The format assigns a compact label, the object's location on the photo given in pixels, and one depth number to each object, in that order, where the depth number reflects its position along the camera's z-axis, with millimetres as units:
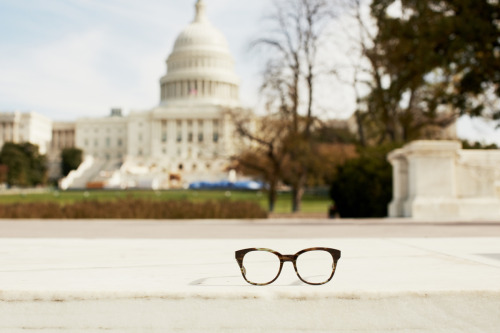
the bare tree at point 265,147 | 20375
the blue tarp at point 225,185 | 67775
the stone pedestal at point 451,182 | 10977
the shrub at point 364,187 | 14125
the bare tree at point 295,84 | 20047
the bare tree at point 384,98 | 16297
